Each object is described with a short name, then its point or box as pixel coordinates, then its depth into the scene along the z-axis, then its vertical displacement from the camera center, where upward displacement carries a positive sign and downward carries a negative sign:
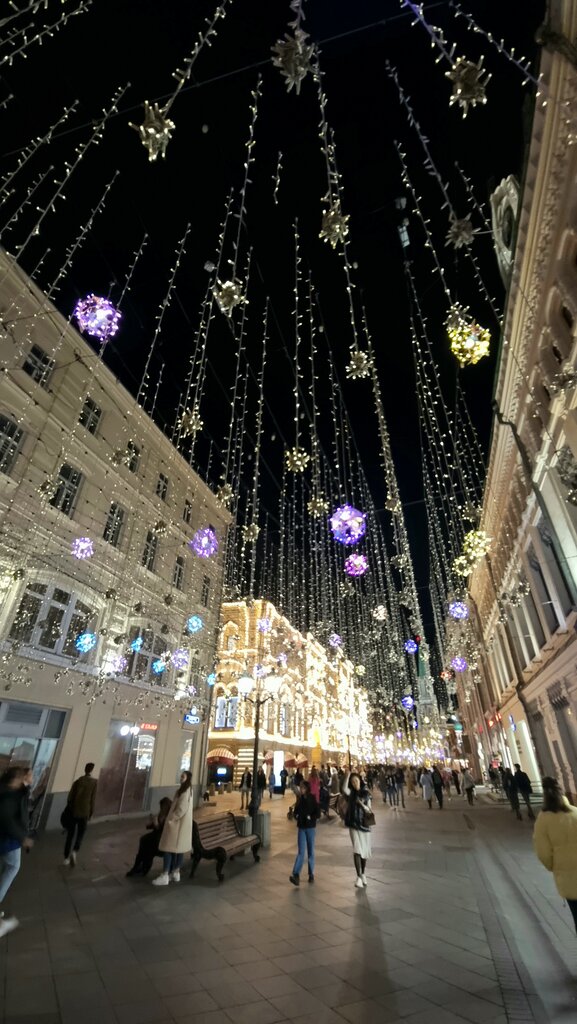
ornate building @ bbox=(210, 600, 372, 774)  35.34 +7.96
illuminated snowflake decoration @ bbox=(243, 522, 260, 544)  11.20 +5.59
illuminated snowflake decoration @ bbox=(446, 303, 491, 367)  6.98 +6.33
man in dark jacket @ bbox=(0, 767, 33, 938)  5.02 -0.44
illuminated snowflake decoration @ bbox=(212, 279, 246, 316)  6.87 +6.56
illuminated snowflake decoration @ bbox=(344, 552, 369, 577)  11.20 +4.95
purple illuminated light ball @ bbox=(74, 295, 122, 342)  8.59 +7.84
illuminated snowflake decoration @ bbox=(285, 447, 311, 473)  9.49 +6.08
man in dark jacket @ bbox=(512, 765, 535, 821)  16.78 +0.30
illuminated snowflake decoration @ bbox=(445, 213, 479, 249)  5.66 +6.13
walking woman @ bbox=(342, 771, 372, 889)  7.45 -0.46
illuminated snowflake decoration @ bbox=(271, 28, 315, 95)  4.49 +6.41
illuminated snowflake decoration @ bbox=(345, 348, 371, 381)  7.74 +6.38
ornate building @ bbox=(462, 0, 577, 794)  9.64 +10.41
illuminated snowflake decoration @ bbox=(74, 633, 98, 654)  14.04 +3.93
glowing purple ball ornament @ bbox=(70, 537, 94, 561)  13.87 +6.40
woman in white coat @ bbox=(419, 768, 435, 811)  21.97 +0.25
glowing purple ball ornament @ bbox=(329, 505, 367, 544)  8.81 +4.57
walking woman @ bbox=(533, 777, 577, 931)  4.30 -0.40
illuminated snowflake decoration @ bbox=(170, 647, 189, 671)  18.52 +4.65
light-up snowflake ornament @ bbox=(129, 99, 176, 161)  4.83 +6.19
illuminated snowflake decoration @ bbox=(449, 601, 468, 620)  16.98 +6.01
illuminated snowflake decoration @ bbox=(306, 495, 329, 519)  9.62 +5.27
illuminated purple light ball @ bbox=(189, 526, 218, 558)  13.67 +6.54
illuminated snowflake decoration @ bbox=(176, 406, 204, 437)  8.95 +6.36
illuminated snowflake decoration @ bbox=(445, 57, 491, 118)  4.35 +6.00
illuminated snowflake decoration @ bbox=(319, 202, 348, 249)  5.57 +6.07
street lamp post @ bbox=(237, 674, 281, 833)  11.45 +3.05
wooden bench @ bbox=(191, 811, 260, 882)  7.75 -0.88
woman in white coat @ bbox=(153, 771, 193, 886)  7.14 -0.65
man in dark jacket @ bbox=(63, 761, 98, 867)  8.34 -0.36
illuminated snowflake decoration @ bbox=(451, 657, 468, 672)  23.95 +6.07
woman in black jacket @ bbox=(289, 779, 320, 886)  7.84 -0.45
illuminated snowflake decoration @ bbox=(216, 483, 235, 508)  10.51 +6.01
